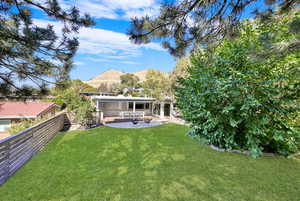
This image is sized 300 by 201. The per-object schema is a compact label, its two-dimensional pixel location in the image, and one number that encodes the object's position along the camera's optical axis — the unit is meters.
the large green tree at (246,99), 3.98
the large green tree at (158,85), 14.11
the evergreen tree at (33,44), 2.39
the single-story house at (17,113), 9.02
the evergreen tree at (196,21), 2.62
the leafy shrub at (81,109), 9.05
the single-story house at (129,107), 12.17
